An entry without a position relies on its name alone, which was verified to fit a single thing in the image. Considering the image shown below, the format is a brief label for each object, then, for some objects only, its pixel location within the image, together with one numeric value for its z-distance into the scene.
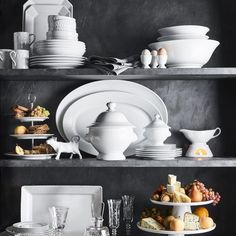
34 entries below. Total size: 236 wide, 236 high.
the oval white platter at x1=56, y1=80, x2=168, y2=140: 2.55
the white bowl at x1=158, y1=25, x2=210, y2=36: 2.36
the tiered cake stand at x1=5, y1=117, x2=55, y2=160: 2.38
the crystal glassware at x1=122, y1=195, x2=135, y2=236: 2.46
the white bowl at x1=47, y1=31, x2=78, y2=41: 2.34
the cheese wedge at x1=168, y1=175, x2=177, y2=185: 2.36
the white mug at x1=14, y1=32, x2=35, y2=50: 2.42
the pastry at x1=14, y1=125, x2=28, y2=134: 2.42
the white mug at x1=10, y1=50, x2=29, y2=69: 2.37
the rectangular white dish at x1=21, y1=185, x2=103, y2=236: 2.56
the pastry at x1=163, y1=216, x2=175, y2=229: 2.32
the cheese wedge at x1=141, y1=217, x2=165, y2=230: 2.32
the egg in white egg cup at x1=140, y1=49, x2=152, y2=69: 2.32
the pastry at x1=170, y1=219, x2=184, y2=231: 2.27
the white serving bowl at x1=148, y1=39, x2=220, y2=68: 2.34
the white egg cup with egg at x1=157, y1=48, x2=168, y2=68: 2.32
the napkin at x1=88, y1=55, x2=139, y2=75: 2.28
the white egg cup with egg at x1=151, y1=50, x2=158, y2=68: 2.34
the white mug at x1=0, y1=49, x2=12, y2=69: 2.44
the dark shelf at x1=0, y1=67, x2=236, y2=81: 2.31
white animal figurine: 2.39
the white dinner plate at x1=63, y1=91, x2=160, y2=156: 2.54
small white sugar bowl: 2.38
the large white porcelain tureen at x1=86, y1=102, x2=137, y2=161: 2.32
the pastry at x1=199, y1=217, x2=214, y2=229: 2.33
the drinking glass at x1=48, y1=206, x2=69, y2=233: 2.38
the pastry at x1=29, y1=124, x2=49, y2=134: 2.42
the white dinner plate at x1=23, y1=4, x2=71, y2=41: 2.54
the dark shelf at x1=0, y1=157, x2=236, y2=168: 2.32
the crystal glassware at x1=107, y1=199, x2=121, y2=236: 2.43
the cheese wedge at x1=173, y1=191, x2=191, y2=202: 2.30
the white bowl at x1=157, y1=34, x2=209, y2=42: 2.37
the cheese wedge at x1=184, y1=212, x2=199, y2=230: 2.30
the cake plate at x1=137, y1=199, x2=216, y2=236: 2.28
